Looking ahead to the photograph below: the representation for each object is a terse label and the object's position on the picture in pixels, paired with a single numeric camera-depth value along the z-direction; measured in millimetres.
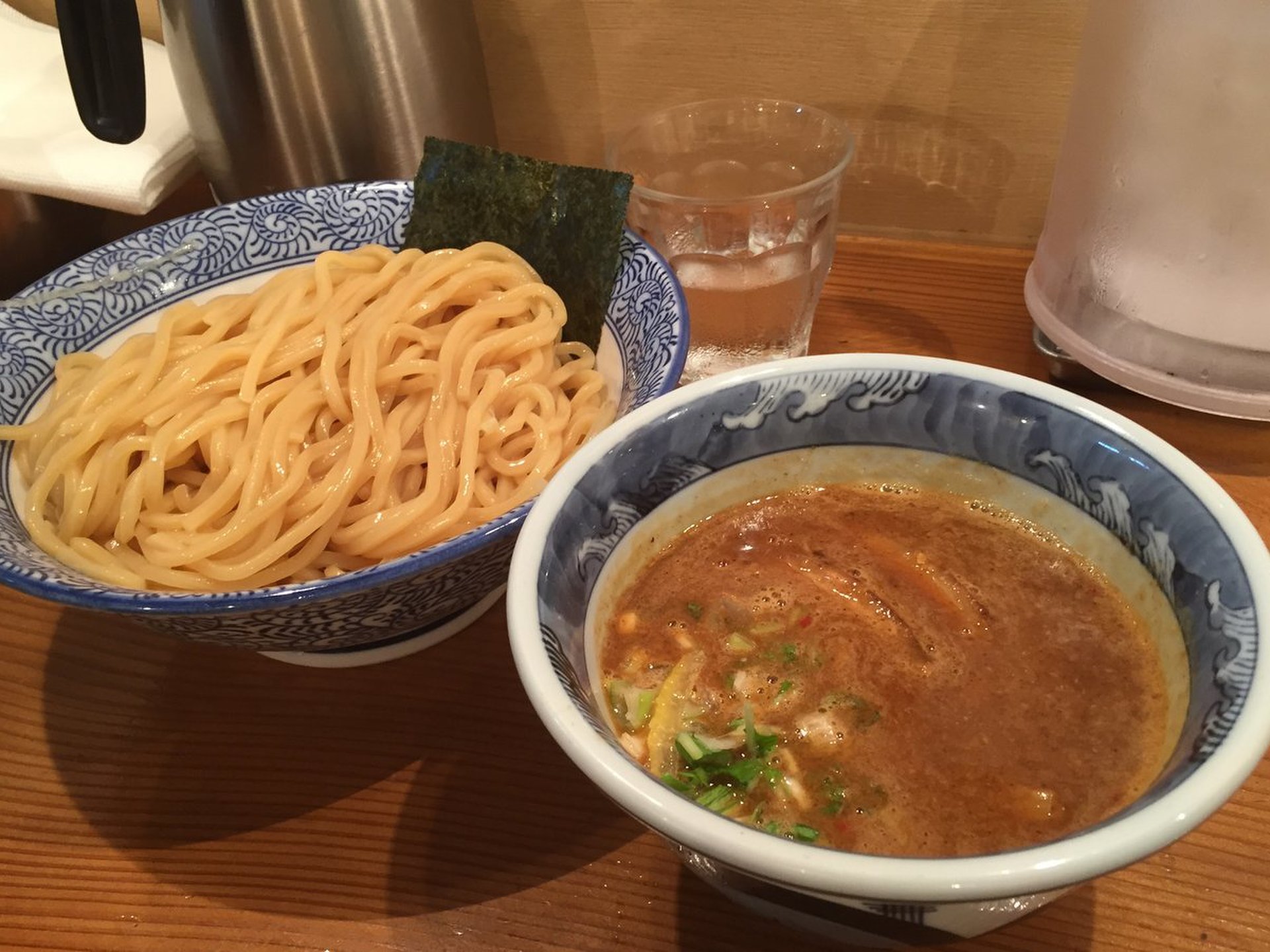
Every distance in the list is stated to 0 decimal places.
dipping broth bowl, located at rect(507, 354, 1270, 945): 199
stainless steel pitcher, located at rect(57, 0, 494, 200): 426
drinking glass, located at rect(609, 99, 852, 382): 441
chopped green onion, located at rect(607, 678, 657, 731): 264
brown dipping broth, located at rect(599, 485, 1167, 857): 249
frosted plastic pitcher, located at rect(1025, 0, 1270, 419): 364
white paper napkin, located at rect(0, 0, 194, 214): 498
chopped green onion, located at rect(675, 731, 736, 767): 256
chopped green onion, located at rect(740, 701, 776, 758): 261
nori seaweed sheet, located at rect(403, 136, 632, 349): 421
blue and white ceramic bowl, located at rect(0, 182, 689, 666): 301
